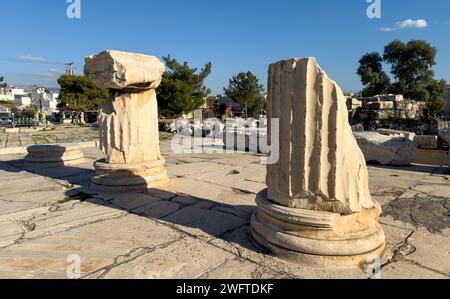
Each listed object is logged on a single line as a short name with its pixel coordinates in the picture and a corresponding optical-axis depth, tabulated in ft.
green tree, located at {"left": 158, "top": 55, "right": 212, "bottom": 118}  66.13
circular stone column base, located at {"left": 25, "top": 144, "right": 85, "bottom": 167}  20.86
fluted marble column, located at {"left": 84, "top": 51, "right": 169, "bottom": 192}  13.74
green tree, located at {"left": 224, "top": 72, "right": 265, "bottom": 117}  93.09
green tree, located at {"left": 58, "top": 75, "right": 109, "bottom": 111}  97.72
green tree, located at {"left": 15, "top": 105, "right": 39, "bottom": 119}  85.92
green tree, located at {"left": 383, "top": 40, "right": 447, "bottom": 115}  86.99
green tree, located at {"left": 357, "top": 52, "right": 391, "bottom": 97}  90.22
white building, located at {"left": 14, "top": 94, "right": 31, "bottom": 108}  195.71
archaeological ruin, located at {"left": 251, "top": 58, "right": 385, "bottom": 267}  7.45
